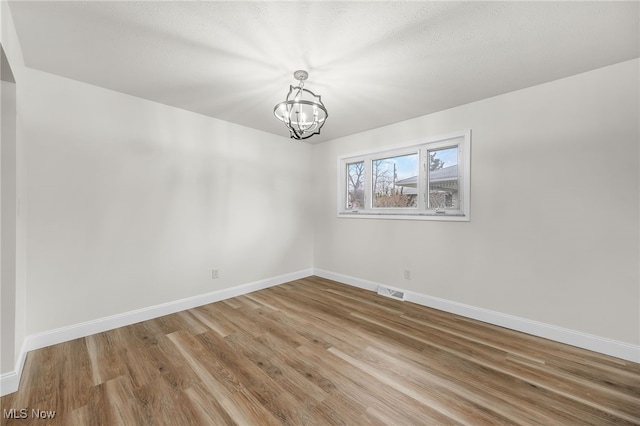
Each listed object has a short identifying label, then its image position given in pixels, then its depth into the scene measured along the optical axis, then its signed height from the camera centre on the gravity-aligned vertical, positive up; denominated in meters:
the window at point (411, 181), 3.01 +0.45
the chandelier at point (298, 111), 2.03 +0.87
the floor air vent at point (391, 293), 3.42 -1.13
